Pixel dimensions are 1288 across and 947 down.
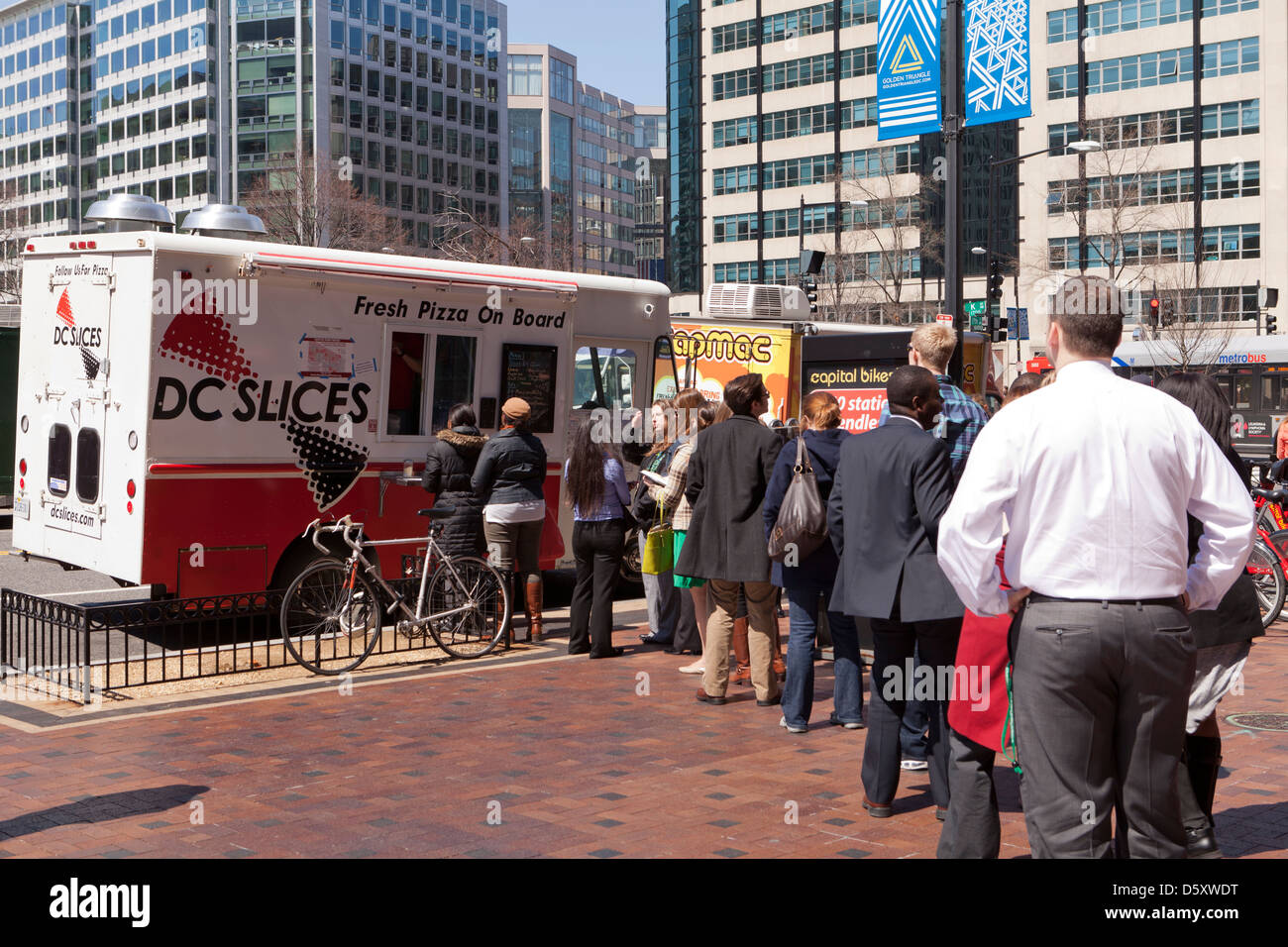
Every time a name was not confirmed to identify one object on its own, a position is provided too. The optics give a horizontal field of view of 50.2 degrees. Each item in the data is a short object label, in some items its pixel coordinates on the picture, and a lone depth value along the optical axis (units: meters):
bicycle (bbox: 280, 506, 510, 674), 9.53
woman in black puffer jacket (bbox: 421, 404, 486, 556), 10.63
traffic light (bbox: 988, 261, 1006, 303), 27.38
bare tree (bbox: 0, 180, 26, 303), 66.56
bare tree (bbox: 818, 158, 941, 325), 65.79
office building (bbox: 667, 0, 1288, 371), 64.25
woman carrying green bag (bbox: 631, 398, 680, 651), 9.87
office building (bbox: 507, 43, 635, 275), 126.81
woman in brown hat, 10.40
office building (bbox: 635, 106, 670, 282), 139.62
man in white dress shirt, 3.56
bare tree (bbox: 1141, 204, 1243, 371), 45.56
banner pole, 14.72
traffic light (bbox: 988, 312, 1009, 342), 25.33
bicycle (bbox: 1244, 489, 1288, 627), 10.96
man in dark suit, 5.87
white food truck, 10.20
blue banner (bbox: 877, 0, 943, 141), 14.20
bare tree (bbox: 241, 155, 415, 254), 57.88
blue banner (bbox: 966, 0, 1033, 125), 13.90
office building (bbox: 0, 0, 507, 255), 100.12
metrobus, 39.94
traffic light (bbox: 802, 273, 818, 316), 27.83
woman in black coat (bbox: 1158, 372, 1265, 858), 5.16
